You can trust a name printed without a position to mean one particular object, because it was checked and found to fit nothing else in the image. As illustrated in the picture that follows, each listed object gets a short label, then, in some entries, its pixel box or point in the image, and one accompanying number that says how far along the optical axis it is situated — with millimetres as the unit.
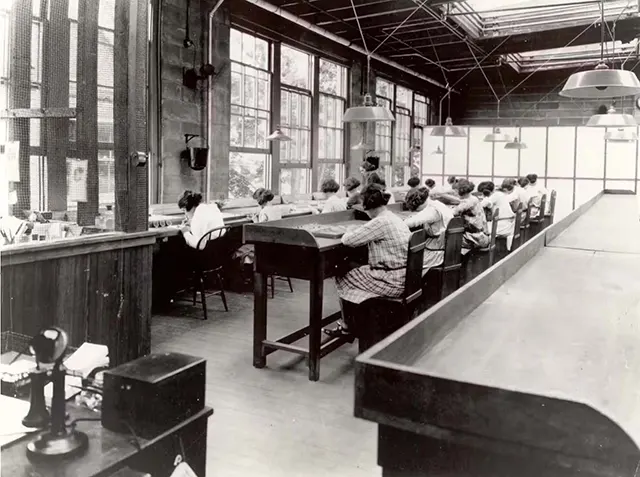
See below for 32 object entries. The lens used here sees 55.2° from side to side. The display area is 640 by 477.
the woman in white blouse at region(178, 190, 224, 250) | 4805
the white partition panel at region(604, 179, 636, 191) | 12094
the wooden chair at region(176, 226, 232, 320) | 4758
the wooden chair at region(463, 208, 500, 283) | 5699
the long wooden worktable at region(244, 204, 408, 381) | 3523
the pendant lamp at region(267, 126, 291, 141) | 6852
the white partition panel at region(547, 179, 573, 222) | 12570
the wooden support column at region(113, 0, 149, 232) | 3320
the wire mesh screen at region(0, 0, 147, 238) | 3285
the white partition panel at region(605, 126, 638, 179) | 12039
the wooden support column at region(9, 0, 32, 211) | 3713
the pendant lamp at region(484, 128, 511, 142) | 9578
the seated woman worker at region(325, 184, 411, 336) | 3621
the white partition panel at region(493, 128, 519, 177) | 12852
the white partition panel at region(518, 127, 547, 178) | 12656
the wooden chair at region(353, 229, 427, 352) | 3615
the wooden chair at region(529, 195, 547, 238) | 8000
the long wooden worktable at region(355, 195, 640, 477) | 999
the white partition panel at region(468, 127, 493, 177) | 13086
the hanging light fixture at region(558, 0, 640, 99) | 3467
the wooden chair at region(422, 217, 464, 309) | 4242
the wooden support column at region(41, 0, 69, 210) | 3600
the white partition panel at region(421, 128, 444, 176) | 13453
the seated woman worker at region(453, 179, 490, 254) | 5559
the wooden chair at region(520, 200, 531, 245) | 6988
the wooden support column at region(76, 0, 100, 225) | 3277
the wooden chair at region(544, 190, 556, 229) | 8750
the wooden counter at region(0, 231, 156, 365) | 2816
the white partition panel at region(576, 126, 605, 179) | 12258
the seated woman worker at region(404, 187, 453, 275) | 4574
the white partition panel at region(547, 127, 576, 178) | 12438
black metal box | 1422
